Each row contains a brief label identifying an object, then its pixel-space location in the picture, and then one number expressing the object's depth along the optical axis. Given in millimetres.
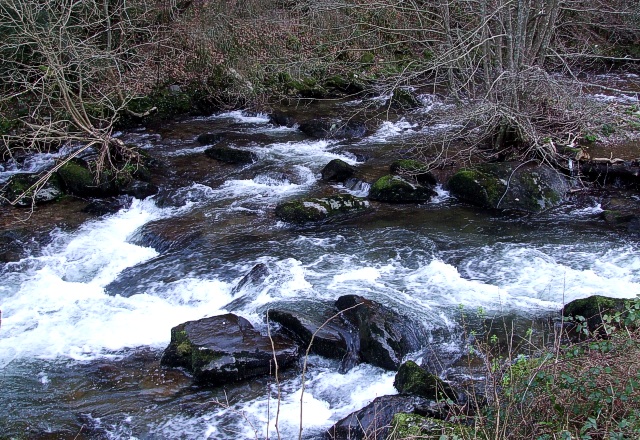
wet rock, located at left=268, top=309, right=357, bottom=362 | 6883
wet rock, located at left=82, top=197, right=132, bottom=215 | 10836
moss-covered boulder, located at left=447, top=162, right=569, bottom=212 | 10391
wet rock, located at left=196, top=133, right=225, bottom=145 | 13992
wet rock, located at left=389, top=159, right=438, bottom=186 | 11312
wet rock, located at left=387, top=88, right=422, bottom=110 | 15824
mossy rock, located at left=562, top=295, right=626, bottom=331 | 6755
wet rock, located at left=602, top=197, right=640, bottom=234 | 9400
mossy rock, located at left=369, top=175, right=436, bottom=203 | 10789
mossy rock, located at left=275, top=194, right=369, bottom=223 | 10172
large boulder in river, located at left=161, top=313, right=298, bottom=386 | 6531
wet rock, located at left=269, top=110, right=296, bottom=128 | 15359
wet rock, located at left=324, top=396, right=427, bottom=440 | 5473
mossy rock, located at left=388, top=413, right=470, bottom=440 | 4285
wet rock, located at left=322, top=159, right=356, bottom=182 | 11727
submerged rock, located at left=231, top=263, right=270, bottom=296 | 8330
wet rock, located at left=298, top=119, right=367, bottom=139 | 14328
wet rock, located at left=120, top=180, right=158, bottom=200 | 11363
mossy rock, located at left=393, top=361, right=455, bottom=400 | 5730
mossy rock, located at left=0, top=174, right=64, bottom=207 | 10938
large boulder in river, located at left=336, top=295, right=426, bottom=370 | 6688
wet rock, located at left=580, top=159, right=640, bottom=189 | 10758
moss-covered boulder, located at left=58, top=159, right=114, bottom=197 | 11328
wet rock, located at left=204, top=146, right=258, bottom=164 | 12836
